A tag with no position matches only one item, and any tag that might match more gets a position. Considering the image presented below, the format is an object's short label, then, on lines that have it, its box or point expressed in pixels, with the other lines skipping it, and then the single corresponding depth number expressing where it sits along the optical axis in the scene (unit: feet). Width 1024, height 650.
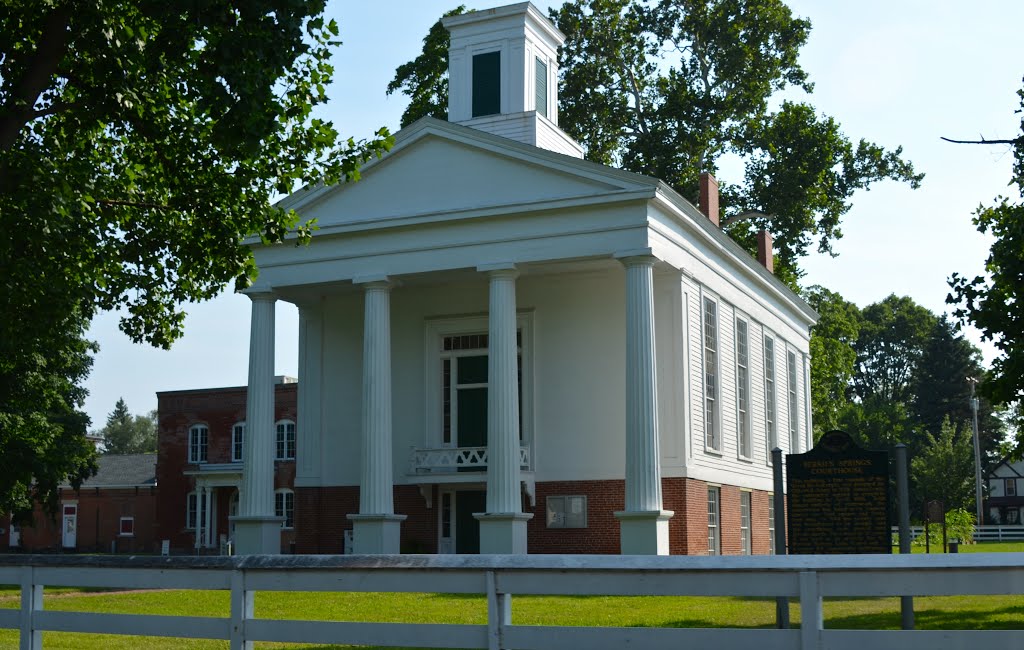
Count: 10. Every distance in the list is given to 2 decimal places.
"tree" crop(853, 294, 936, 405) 359.05
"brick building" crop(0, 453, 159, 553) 200.75
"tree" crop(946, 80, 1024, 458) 59.16
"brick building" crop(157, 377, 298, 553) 171.73
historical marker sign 43.88
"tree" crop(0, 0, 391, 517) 49.14
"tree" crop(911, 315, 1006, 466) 322.55
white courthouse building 87.51
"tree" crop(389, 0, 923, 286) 153.28
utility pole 259.04
